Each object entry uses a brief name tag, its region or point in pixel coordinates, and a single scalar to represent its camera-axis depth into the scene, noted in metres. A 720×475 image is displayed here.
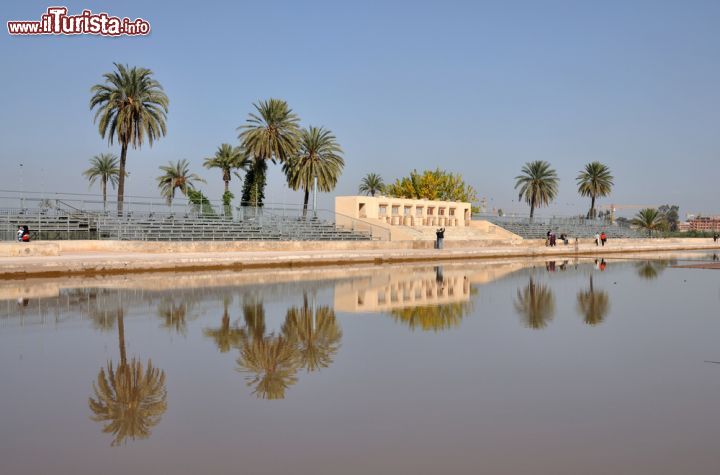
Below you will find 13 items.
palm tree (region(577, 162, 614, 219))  80.12
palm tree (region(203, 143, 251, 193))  63.88
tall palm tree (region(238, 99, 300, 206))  48.59
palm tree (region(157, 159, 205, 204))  71.50
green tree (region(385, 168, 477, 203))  88.12
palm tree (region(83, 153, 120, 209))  75.19
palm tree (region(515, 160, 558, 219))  76.12
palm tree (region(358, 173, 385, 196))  97.38
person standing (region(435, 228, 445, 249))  42.00
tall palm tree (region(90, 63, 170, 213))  39.88
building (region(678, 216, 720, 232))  161.65
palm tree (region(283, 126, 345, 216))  52.97
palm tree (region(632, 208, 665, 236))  88.06
